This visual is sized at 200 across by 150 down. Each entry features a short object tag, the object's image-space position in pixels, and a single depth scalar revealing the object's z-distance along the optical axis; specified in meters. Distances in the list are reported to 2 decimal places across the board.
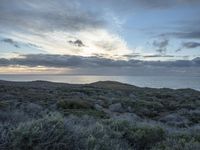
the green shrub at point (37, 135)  2.26
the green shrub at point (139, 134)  3.14
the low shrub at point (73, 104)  8.45
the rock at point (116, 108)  9.26
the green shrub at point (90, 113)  6.61
